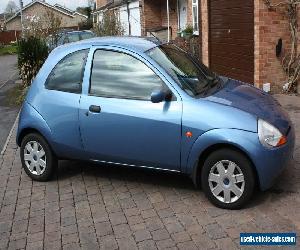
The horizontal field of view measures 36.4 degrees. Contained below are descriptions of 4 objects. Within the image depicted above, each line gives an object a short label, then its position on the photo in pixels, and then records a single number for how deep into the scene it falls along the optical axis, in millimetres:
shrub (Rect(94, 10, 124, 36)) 17619
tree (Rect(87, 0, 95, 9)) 66238
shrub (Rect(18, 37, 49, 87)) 13148
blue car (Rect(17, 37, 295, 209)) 4578
